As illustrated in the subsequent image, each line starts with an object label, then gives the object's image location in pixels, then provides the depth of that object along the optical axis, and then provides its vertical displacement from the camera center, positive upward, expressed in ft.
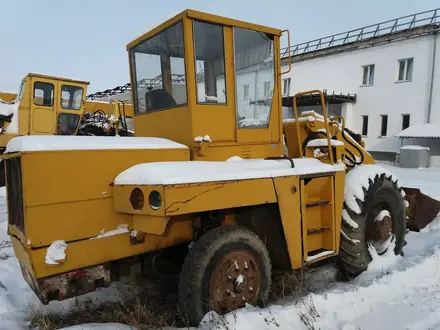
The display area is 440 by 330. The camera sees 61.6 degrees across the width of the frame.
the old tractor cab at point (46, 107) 36.65 +0.84
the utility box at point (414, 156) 54.70 -7.79
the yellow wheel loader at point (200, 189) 8.67 -2.07
